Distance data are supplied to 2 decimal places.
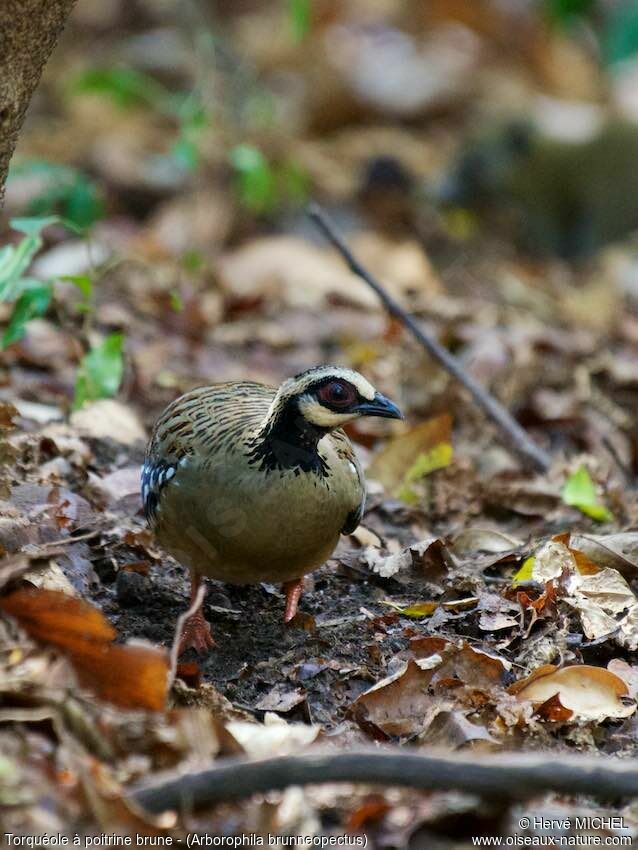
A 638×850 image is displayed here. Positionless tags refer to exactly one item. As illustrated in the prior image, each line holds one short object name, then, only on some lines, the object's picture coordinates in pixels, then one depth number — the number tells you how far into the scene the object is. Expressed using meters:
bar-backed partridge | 9.19
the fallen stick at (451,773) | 5.96
